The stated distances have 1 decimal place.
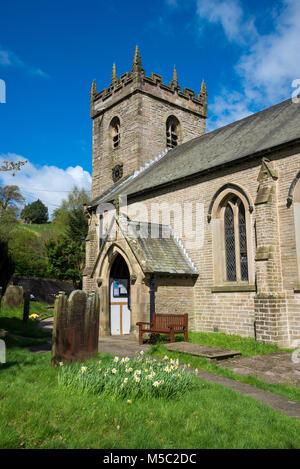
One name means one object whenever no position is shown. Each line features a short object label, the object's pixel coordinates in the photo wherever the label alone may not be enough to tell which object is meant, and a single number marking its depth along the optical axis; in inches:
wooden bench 499.5
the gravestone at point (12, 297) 852.0
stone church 510.3
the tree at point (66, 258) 1398.9
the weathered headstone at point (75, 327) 306.0
